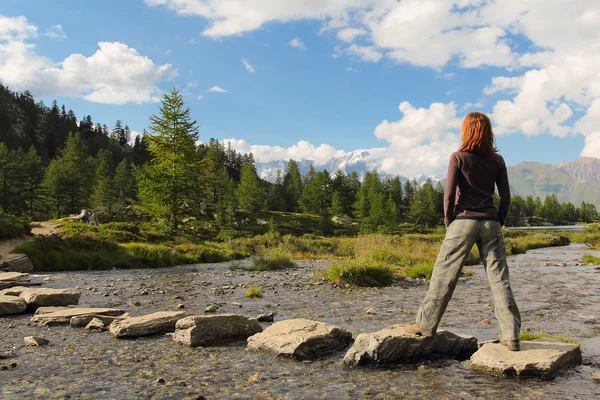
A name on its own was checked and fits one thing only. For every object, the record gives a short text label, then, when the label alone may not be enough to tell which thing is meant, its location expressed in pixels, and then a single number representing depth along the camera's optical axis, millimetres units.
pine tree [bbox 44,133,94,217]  69375
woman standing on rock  5105
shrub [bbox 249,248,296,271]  20766
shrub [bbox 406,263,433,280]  15844
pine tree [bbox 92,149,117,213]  75688
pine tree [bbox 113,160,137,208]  89438
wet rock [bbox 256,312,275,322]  8211
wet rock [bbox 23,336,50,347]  6230
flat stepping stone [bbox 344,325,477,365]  5250
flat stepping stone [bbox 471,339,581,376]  4672
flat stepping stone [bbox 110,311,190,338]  6762
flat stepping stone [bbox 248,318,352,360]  5652
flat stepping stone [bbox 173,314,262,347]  6266
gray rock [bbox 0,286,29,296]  10477
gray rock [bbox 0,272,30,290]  12500
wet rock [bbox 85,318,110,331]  7296
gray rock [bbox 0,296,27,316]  8867
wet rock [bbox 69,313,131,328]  7621
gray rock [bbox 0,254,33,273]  18672
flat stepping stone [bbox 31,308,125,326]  7816
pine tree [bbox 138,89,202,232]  30141
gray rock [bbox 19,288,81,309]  9484
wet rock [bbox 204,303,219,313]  9148
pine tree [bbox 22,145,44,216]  69438
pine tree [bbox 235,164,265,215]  90562
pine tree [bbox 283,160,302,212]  136500
